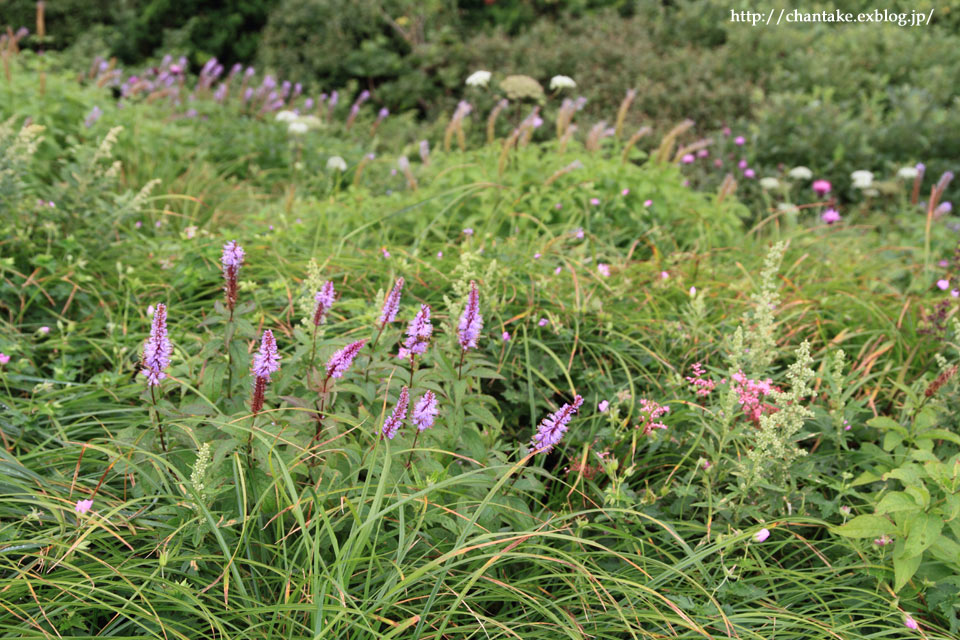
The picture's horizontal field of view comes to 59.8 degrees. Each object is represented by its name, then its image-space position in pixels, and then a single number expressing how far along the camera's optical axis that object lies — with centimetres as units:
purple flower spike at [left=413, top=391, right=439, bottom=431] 222
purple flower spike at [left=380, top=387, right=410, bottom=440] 220
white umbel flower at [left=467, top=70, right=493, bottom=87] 532
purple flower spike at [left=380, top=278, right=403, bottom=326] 242
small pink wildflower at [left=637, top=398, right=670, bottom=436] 282
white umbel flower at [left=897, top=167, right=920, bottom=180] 594
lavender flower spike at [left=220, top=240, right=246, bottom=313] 229
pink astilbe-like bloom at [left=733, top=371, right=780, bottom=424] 272
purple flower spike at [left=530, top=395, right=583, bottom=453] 227
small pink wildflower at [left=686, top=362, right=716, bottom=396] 286
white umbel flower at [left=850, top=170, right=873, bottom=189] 598
